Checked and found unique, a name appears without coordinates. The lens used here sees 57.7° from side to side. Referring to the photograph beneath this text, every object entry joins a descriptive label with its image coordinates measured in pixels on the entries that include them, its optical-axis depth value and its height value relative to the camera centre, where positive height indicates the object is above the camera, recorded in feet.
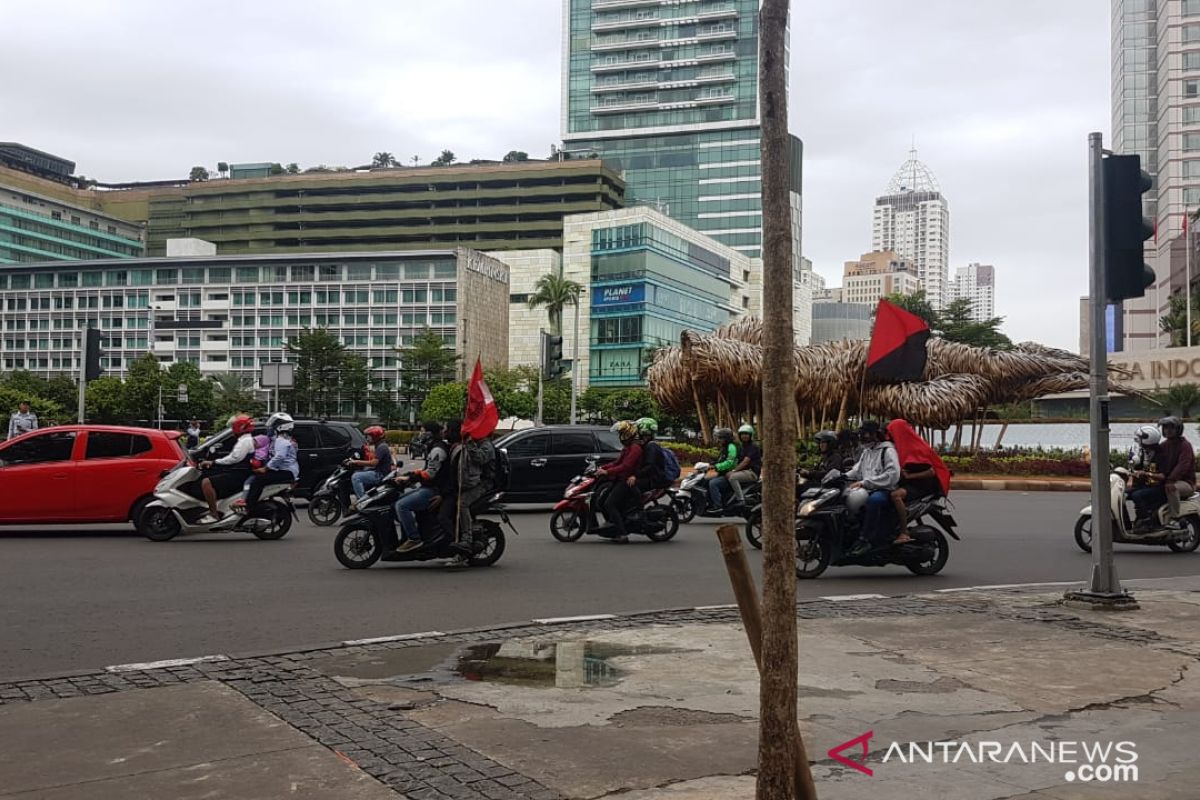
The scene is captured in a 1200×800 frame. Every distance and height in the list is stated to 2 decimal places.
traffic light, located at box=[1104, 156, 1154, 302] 29.35 +5.38
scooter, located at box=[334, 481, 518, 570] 37.73 -3.86
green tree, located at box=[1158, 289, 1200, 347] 215.92 +22.91
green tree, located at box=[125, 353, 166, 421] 265.95 +8.02
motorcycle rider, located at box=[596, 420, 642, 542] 47.47 -2.20
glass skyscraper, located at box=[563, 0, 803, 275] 434.30 +134.97
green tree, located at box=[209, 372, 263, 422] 282.97 +6.98
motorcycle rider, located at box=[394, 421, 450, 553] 37.32 -2.29
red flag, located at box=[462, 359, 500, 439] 37.42 +0.42
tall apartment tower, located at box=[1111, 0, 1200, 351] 318.04 +83.95
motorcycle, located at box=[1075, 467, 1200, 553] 44.32 -3.99
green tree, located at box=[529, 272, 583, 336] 289.33 +35.36
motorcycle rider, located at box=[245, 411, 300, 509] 47.19 -1.96
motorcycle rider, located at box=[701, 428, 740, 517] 57.06 -2.09
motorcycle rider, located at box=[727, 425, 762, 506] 55.16 -1.83
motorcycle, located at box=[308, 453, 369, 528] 56.65 -3.88
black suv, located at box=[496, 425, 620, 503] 62.23 -1.90
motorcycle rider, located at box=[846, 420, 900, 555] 35.88 -1.70
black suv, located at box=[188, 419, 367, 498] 62.34 -1.35
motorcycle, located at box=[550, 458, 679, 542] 48.83 -4.03
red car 46.80 -2.21
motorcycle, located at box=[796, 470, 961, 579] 36.52 -3.56
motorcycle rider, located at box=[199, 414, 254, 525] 47.29 -2.13
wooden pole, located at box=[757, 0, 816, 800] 10.99 -1.06
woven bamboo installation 102.12 +4.78
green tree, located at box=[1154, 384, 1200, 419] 155.53 +4.94
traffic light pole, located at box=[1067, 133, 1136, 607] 29.86 +0.28
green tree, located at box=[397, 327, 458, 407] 294.05 +17.04
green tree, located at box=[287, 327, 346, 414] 287.07 +16.25
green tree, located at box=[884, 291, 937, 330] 256.52 +29.38
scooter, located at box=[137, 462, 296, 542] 46.60 -3.84
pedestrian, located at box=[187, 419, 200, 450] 84.94 -0.75
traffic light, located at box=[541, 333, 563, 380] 80.48 +5.31
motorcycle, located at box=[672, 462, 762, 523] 58.34 -3.65
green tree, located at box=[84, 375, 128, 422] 265.95 +5.25
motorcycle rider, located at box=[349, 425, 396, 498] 55.16 -2.14
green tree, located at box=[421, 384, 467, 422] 251.19 +5.83
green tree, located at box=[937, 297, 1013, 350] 242.58 +22.67
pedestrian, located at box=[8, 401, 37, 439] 75.66 +0.01
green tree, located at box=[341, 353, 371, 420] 291.99 +13.18
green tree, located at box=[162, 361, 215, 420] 269.44 +7.13
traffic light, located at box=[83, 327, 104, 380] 67.87 +4.15
